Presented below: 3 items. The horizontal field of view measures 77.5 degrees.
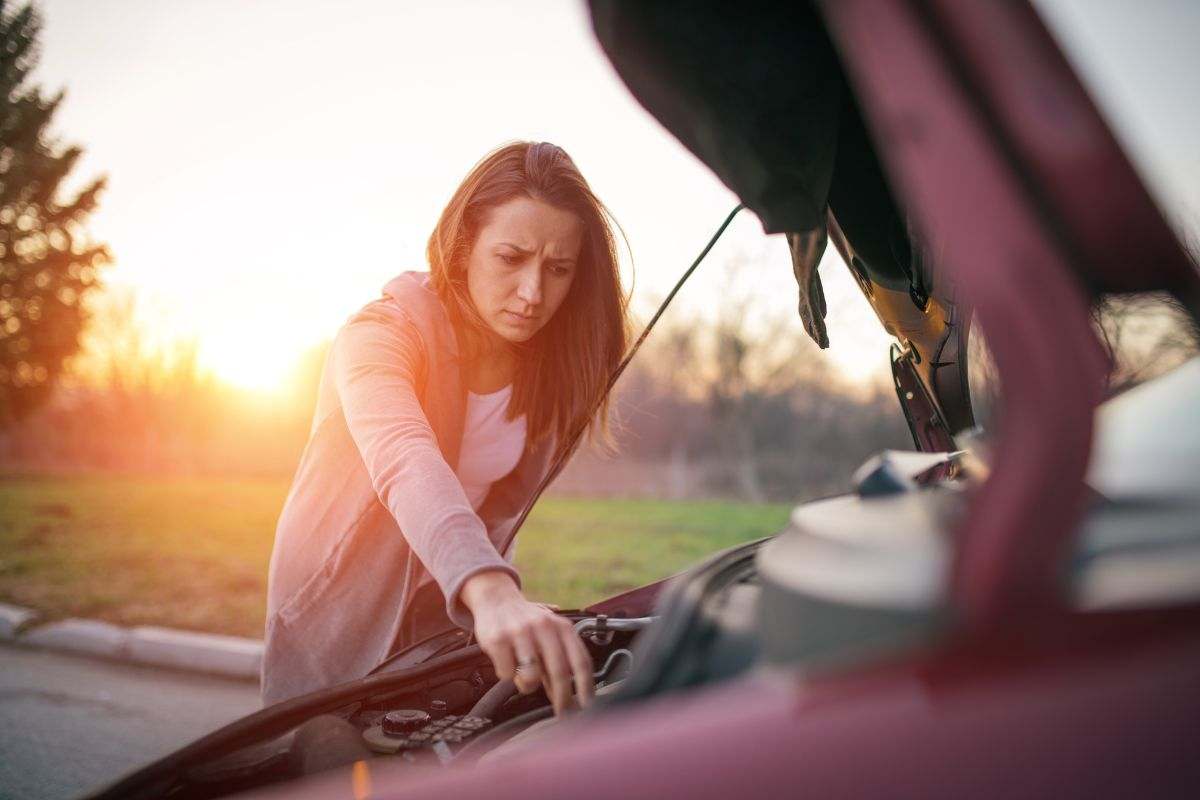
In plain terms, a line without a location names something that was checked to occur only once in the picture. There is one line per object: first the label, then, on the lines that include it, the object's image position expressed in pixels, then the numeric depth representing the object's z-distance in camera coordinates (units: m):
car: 0.64
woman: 2.22
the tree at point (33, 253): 22.61
